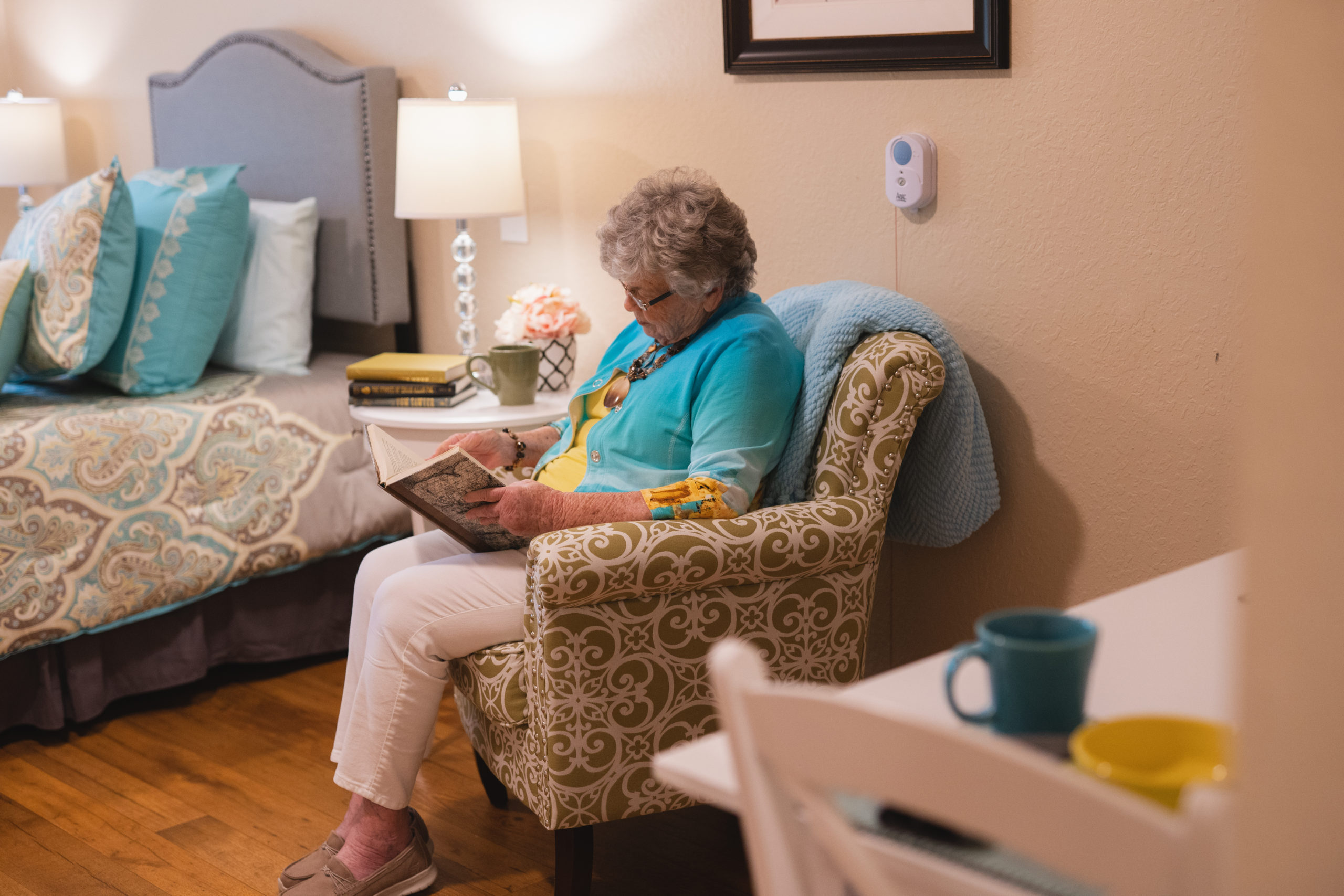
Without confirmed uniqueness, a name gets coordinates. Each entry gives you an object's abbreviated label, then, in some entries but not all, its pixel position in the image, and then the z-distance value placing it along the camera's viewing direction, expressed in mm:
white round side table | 2480
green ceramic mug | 2520
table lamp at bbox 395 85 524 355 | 2588
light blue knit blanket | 1875
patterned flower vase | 2641
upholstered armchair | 1644
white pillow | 3062
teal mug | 814
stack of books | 2600
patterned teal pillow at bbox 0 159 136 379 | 2719
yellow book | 2594
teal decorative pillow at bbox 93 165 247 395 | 2826
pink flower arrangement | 2582
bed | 2529
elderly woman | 1810
